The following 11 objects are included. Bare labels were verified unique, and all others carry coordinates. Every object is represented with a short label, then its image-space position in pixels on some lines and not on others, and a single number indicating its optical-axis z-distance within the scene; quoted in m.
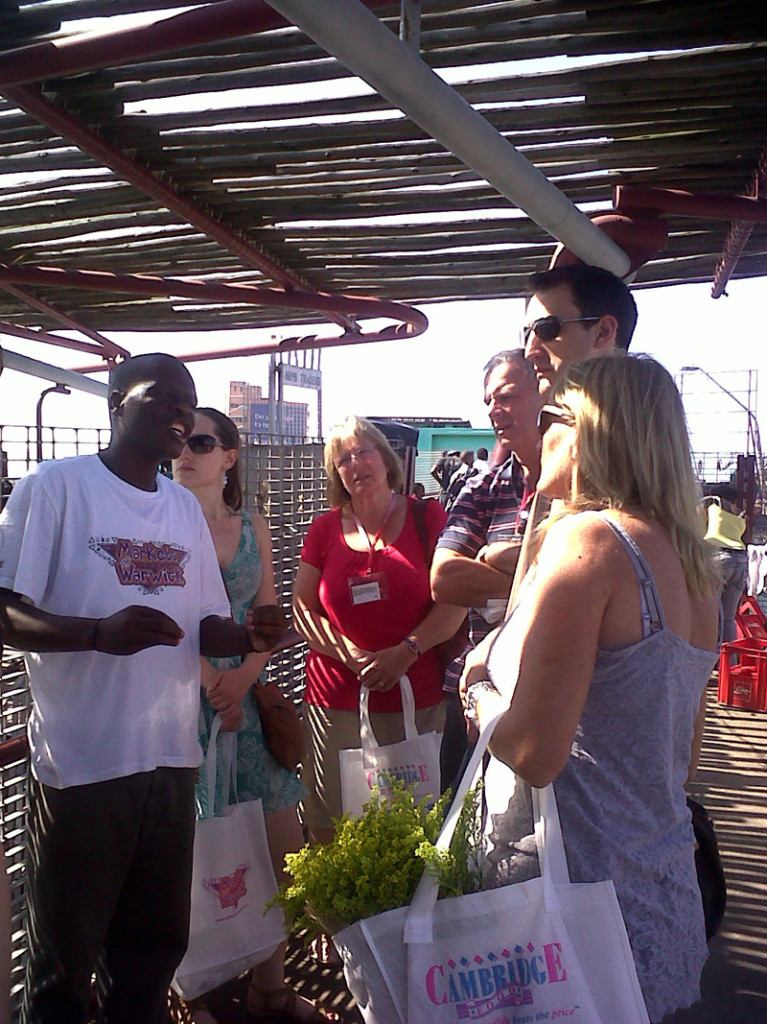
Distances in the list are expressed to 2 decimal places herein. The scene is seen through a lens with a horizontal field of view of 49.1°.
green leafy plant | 1.54
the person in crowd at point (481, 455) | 13.12
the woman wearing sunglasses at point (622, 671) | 1.49
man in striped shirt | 2.71
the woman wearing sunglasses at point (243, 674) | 2.93
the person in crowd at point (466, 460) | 11.17
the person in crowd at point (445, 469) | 11.70
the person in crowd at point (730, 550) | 7.21
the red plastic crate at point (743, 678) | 7.23
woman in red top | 3.31
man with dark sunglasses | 2.53
